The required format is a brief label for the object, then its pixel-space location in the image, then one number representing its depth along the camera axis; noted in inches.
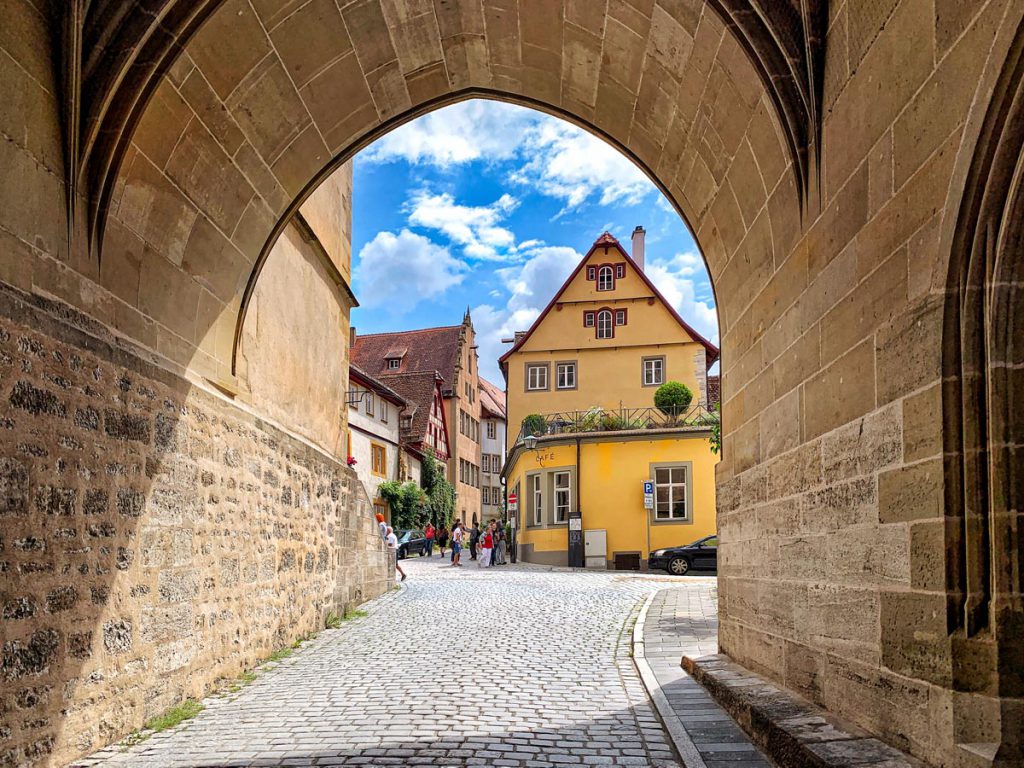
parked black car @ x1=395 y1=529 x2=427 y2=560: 1229.7
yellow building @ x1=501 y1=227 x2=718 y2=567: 931.3
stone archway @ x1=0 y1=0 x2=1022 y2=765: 138.8
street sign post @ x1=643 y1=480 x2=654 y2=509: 904.9
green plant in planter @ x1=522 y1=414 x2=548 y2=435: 1072.2
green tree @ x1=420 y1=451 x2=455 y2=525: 1558.2
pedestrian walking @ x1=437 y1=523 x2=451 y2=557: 1415.4
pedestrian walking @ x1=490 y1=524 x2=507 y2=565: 1027.2
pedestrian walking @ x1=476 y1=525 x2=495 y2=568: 962.1
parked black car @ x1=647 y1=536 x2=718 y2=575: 797.2
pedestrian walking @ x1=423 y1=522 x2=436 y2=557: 1344.7
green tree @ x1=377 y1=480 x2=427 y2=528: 1339.8
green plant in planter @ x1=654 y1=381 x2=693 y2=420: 996.6
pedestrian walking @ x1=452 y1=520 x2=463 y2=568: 1009.5
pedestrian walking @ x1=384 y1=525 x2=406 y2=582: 679.2
